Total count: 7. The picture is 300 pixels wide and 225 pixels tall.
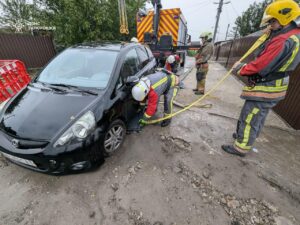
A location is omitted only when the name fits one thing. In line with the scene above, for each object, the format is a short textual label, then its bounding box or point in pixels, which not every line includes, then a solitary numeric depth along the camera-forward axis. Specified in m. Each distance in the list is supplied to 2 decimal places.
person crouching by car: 2.21
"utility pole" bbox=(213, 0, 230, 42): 16.73
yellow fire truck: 5.97
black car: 1.64
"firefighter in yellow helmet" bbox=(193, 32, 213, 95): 4.43
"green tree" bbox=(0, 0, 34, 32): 13.04
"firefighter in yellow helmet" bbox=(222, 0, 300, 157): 1.69
